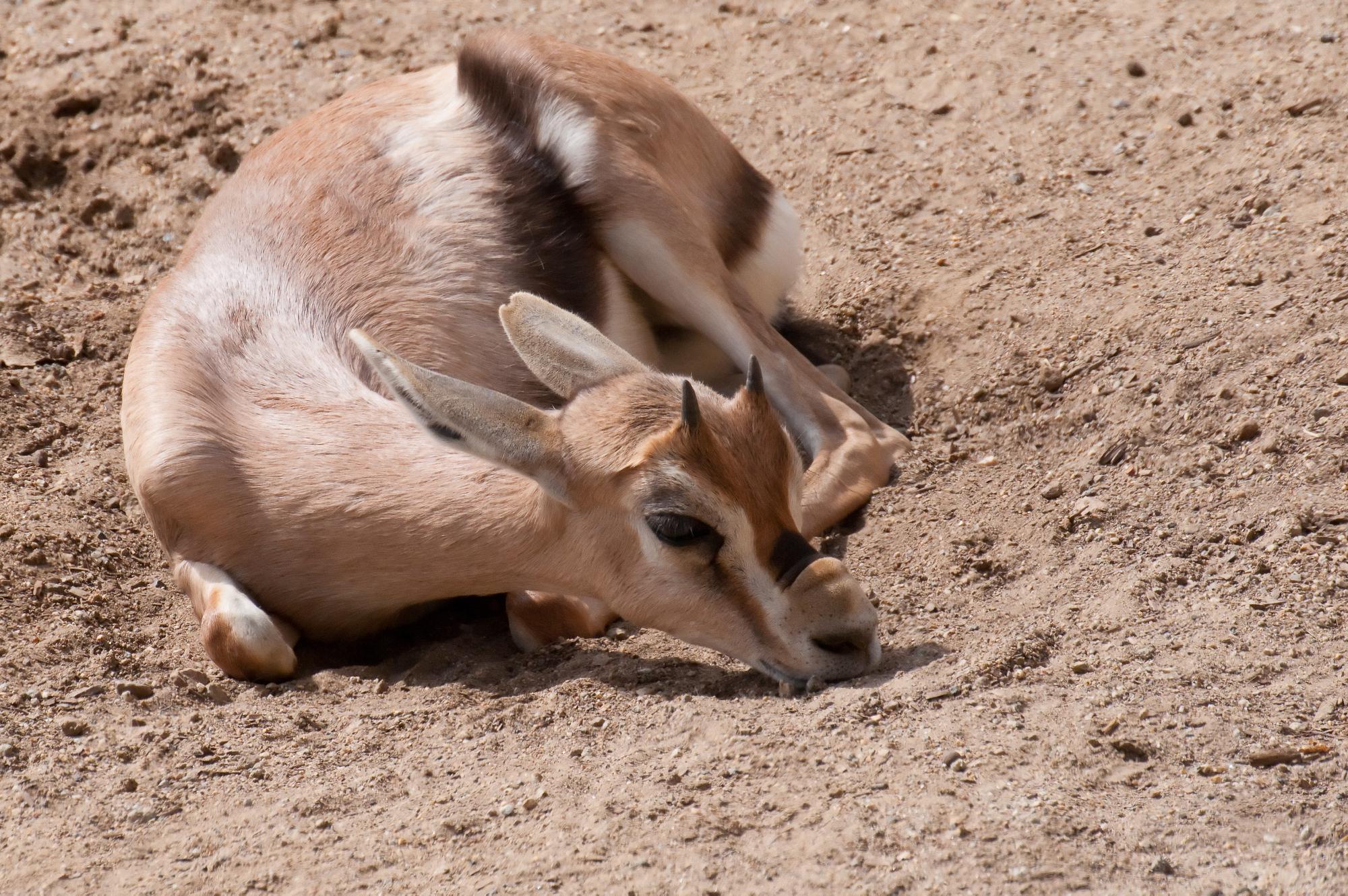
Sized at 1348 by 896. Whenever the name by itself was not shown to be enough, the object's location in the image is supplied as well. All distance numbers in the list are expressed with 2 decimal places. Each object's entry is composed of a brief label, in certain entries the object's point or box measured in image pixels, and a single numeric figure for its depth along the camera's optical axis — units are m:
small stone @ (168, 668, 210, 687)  9.50
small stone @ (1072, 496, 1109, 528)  10.10
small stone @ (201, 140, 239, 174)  16.45
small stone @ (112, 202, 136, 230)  15.87
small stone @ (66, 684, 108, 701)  9.16
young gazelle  9.02
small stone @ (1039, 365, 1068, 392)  11.77
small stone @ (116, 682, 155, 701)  9.31
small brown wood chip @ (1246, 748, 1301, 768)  7.12
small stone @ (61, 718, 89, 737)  8.72
